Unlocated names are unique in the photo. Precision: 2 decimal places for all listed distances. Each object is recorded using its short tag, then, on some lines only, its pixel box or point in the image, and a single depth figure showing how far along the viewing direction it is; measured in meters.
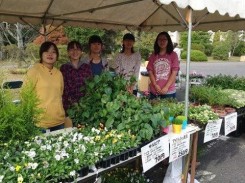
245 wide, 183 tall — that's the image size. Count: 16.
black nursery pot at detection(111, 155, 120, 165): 1.49
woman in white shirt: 3.06
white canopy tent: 3.04
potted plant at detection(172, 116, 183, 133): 1.91
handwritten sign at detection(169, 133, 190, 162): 1.82
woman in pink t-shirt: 2.73
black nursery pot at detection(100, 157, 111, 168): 1.45
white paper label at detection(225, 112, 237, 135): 2.38
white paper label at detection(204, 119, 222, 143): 2.15
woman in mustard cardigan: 1.97
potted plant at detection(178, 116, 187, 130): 1.96
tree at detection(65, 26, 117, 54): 10.60
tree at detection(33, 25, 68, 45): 11.35
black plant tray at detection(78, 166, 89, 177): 1.34
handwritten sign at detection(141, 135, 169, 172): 1.63
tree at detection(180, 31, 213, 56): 21.52
